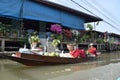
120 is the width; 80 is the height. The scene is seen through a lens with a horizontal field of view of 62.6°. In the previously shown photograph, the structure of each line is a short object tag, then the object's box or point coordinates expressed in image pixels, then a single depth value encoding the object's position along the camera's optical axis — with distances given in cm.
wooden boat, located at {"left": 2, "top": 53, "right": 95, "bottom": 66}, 434
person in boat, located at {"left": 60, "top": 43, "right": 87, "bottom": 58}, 535
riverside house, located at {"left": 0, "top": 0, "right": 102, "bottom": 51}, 617
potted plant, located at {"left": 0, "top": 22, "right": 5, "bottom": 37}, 576
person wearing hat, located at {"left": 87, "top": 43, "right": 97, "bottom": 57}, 616
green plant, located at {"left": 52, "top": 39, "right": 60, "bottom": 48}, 672
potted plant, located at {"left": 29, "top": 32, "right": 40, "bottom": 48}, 612
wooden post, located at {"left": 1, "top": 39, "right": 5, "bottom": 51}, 579
